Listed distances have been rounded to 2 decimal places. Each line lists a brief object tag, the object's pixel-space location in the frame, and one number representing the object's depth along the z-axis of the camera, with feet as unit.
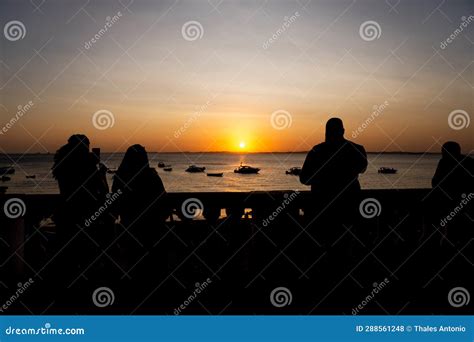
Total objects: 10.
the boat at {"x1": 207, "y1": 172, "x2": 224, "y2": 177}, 376.11
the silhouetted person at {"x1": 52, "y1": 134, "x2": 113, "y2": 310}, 17.04
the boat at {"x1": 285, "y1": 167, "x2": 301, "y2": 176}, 360.44
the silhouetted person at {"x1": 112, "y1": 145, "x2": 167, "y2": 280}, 16.44
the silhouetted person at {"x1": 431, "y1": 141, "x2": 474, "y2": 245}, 18.42
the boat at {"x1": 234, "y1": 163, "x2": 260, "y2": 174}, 410.10
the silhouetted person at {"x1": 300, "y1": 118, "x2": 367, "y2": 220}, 16.53
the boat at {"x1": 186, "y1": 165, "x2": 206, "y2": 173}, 423.06
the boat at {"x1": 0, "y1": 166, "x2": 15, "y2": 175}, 355.93
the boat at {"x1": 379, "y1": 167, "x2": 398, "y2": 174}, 396.16
